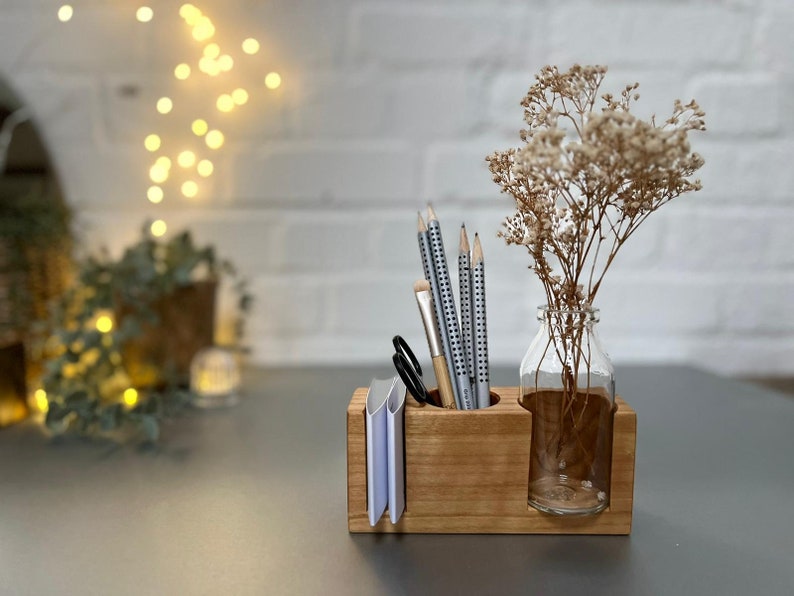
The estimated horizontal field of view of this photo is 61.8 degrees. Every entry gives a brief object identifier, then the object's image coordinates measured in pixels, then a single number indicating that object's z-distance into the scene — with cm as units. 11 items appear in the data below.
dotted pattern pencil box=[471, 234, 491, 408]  55
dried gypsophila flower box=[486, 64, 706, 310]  44
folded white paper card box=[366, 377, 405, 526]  52
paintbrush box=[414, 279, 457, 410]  55
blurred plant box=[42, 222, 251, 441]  83
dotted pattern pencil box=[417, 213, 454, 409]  55
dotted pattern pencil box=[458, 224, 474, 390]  56
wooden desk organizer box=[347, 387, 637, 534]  53
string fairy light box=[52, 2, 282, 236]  106
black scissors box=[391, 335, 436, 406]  55
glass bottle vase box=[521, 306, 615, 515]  53
